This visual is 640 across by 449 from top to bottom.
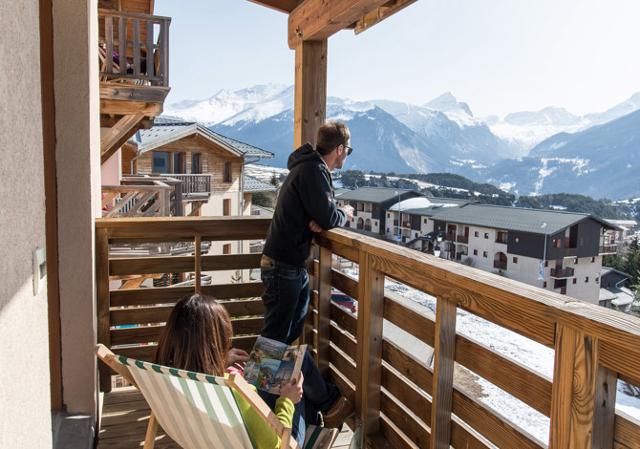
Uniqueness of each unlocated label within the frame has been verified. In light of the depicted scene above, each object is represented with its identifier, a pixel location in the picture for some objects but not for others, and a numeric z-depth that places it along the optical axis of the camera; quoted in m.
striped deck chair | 1.43
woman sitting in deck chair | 1.57
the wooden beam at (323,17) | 2.92
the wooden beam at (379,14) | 2.84
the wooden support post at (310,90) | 3.46
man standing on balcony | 2.52
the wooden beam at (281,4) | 3.85
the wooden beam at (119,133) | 6.91
